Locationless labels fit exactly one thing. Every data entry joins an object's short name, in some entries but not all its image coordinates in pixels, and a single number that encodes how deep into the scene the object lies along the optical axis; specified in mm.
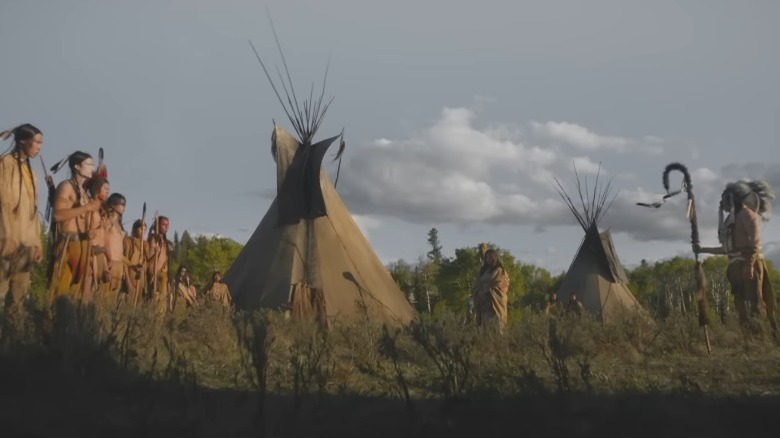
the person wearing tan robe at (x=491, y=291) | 11398
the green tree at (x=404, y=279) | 48000
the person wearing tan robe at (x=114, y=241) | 7430
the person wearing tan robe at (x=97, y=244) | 6699
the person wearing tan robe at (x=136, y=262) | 8102
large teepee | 11711
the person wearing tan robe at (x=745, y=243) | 7602
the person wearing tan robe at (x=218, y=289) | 11383
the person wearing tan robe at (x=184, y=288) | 10793
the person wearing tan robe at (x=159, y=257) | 8688
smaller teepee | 17578
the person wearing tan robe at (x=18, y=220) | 5715
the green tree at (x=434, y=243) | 77125
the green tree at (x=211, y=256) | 37875
